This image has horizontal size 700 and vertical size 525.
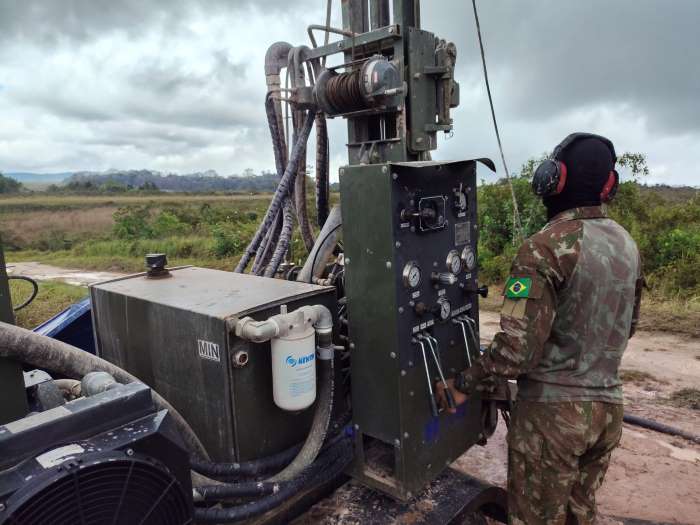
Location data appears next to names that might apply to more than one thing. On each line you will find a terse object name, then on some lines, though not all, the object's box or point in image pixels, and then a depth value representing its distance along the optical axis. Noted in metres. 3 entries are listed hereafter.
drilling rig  1.93
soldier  2.00
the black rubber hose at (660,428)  3.54
